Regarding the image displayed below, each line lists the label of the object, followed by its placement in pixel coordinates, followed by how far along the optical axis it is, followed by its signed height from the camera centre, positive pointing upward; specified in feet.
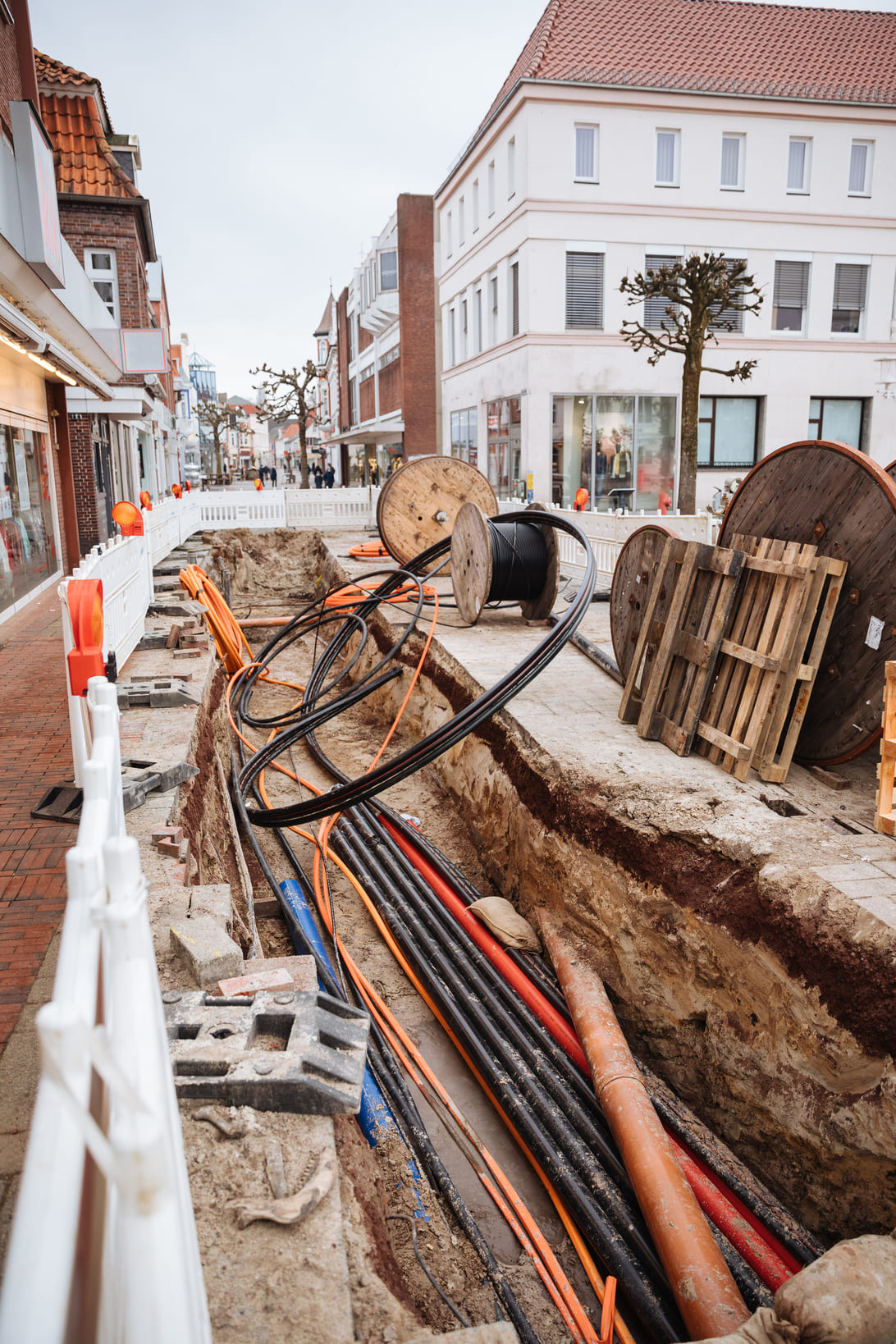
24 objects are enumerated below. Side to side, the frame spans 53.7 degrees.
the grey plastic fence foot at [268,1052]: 9.29 -6.11
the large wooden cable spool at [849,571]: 17.03 -1.78
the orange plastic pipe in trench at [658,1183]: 11.30 -9.93
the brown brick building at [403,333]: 124.26 +21.27
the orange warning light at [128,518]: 30.66 -1.17
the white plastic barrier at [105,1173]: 3.09 -2.60
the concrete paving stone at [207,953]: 11.46 -6.07
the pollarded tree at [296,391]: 125.18 +13.15
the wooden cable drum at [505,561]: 31.04 -2.84
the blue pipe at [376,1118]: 13.46 -9.94
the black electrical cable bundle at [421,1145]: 11.71 -10.17
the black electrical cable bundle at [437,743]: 20.18 -5.90
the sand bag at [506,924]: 19.03 -9.52
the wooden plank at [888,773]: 15.43 -5.09
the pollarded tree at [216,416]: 206.70 +16.12
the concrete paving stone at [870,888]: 13.35 -6.16
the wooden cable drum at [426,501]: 40.96 -0.89
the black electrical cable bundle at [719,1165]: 12.80 -10.63
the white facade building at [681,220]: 77.41 +22.93
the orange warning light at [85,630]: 16.70 -2.77
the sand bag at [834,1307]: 8.66 -8.11
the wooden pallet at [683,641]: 19.43 -3.71
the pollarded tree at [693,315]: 56.34 +10.37
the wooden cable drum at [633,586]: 22.52 -2.83
